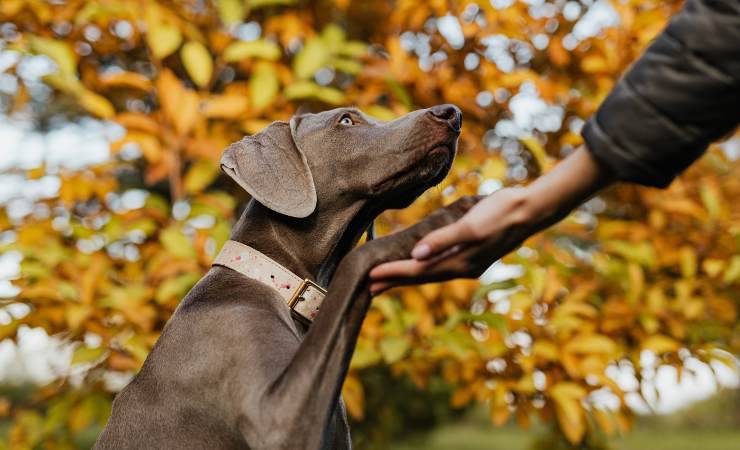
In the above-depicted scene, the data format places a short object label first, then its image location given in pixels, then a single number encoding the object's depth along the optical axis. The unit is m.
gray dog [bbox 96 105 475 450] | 1.90
